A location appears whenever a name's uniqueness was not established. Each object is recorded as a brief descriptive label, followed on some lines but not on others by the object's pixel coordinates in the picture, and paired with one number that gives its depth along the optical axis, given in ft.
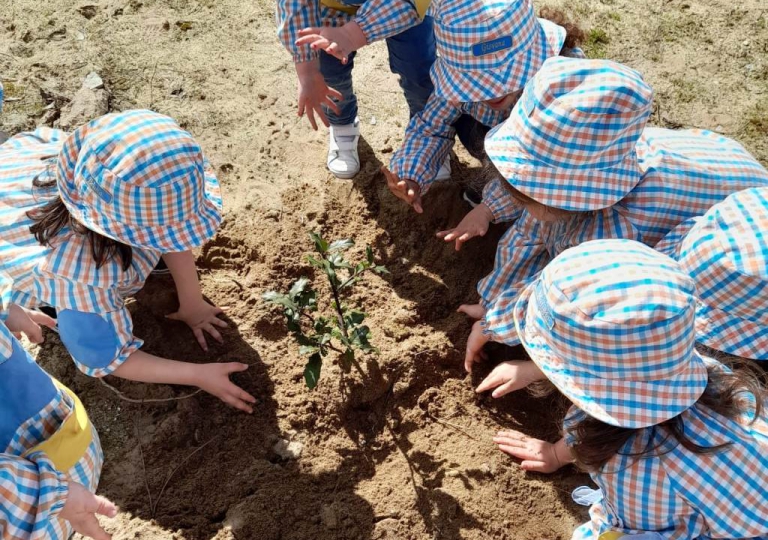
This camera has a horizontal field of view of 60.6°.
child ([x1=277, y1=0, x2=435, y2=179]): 8.66
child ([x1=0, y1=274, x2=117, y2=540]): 5.37
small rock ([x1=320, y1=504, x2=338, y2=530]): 7.69
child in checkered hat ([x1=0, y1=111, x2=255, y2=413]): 6.68
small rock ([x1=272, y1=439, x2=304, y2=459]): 8.23
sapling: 7.86
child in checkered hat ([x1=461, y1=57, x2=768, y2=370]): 6.37
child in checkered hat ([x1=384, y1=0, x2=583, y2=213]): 7.68
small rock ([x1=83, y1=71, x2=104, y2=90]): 11.91
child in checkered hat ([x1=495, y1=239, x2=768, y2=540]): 5.11
